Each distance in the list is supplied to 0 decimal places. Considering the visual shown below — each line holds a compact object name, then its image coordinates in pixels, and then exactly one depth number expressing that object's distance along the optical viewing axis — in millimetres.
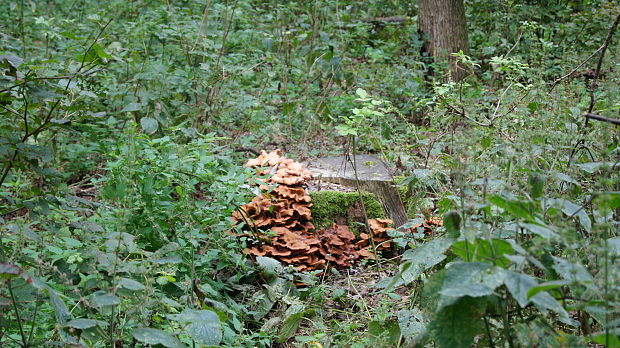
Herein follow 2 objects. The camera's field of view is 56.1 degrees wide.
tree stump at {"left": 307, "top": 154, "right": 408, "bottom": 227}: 4832
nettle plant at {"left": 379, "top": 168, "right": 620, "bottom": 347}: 1380
